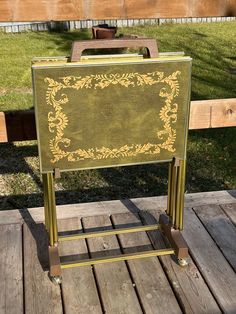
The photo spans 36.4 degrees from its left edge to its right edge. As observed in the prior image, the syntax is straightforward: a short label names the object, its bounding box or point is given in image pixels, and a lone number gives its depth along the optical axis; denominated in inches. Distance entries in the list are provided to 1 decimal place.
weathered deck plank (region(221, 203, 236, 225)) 92.3
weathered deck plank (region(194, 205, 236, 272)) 82.7
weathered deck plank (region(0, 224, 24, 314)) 70.3
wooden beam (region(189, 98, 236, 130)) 84.3
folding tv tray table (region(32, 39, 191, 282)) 65.6
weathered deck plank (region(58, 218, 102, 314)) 69.8
